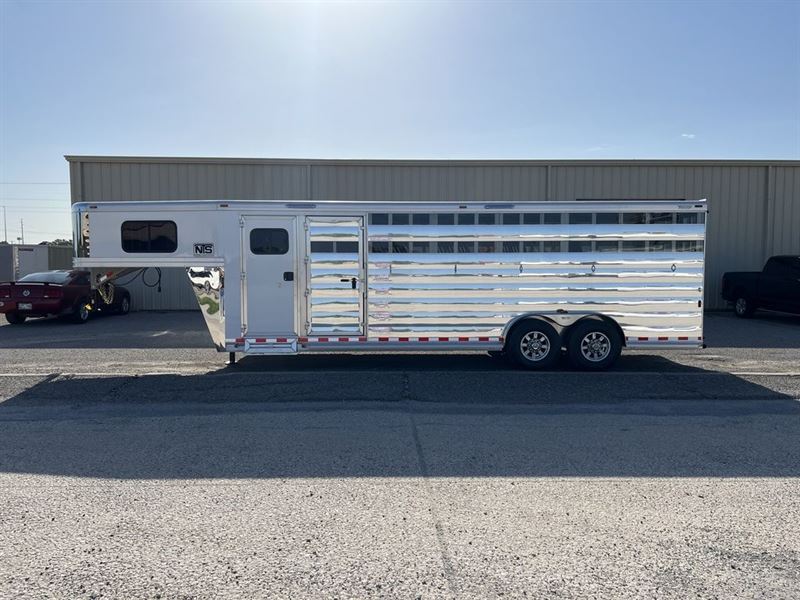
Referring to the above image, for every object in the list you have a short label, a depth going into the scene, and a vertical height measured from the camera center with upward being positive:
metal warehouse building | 19.02 +2.52
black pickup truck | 16.53 -0.62
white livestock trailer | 9.45 -0.07
